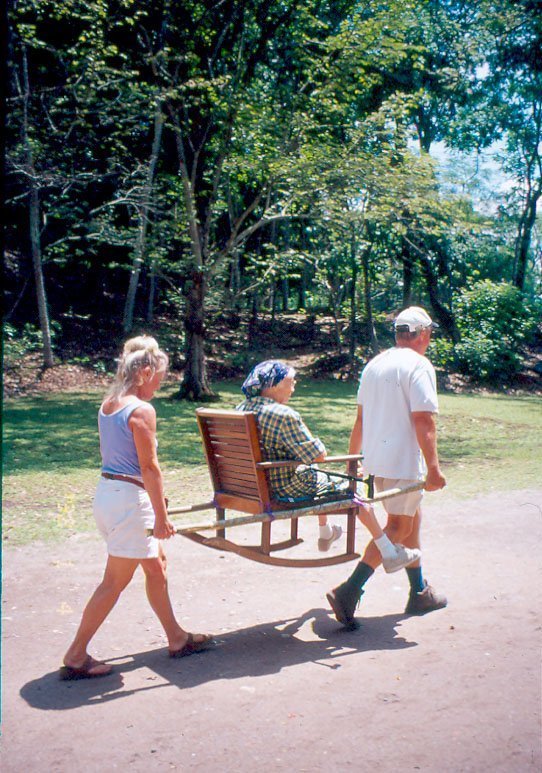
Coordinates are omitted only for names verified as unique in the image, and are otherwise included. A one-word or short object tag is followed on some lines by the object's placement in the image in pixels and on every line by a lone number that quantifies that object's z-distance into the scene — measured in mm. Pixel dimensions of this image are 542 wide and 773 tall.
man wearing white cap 4863
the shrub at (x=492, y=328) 27078
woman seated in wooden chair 4578
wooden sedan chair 4535
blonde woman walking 4012
